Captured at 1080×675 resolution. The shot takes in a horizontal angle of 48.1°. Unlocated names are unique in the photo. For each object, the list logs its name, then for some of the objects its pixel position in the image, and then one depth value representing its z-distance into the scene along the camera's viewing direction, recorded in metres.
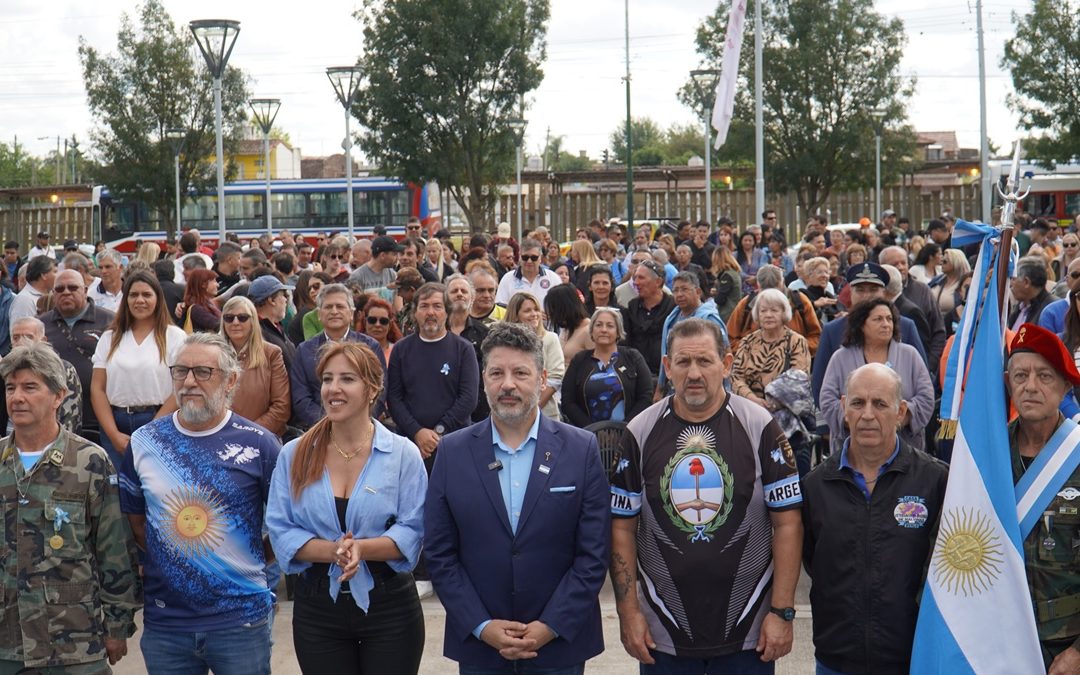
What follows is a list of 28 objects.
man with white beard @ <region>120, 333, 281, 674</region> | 4.44
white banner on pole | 20.56
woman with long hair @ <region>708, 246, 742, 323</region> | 12.46
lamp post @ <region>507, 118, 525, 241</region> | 33.78
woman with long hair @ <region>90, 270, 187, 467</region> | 7.00
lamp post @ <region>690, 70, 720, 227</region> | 28.52
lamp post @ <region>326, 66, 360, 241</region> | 25.09
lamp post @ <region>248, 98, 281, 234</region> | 28.80
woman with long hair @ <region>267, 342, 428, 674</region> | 4.39
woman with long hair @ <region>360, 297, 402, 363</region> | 8.29
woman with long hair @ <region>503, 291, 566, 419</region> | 8.34
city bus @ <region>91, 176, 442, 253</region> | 44.00
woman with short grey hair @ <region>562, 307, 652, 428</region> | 7.89
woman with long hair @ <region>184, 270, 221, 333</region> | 8.76
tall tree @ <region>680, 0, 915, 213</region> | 38.84
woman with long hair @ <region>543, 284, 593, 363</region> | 8.82
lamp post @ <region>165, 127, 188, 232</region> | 37.09
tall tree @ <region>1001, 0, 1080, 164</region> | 35.06
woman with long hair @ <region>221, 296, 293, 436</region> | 7.02
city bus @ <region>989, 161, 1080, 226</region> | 42.94
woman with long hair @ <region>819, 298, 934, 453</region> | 7.18
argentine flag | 4.15
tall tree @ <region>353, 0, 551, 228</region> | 32.62
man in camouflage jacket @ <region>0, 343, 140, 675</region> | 4.36
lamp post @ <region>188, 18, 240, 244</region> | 17.88
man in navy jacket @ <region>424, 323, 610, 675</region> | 4.24
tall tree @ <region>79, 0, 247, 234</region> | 39.66
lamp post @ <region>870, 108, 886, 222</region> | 38.09
